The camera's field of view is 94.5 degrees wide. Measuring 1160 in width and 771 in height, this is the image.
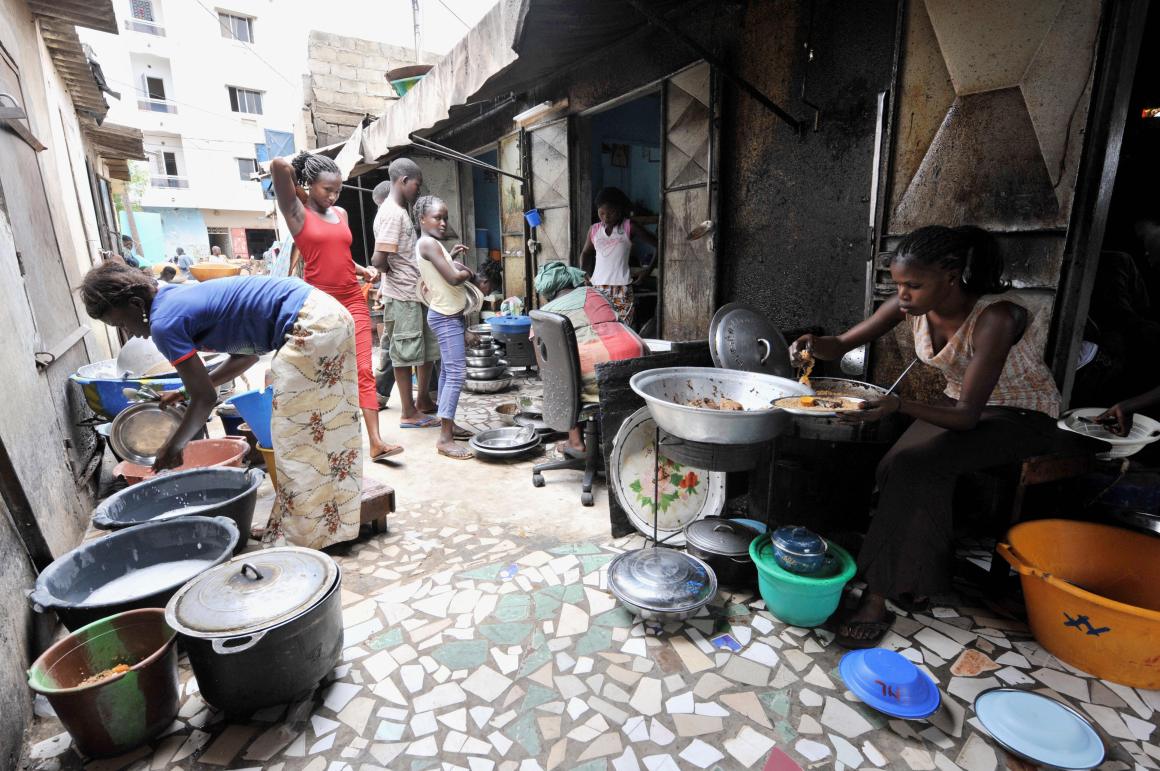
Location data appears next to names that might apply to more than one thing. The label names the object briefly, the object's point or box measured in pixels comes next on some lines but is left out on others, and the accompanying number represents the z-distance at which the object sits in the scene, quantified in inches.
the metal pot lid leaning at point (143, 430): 130.6
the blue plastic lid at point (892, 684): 71.6
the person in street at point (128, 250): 465.4
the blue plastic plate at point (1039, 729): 65.8
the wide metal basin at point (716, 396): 83.0
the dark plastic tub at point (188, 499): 100.1
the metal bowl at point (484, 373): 246.5
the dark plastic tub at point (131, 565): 76.3
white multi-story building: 925.8
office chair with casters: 131.6
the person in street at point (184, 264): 626.7
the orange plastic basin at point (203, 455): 132.8
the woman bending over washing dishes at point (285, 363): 92.4
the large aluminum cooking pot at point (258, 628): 67.8
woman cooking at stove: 83.4
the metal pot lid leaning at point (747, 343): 117.1
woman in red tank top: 137.5
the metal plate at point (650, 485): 121.0
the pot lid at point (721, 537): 101.0
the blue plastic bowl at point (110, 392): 138.9
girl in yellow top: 164.7
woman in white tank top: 214.5
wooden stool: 121.3
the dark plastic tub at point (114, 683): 65.1
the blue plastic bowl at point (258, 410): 136.8
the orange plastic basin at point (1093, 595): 75.2
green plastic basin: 86.4
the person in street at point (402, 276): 173.5
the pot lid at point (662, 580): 90.5
